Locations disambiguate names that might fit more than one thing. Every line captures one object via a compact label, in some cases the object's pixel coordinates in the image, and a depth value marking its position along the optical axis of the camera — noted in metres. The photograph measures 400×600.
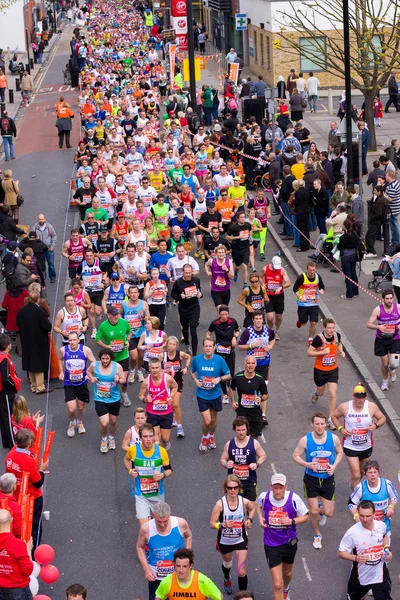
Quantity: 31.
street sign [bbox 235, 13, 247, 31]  45.72
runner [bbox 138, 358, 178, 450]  13.36
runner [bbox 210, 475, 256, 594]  10.50
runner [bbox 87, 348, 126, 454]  13.82
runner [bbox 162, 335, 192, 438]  14.11
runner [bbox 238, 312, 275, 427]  14.75
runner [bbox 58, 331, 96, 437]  14.43
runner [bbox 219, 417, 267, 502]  11.48
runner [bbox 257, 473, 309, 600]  10.45
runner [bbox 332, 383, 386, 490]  12.30
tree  28.27
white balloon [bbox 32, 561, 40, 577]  10.09
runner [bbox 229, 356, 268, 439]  13.22
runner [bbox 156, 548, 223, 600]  8.95
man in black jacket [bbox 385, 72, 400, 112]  38.94
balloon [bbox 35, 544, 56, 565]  10.12
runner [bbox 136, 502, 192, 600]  9.84
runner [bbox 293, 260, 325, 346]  17.00
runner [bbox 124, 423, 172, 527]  11.35
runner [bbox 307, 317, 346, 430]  14.46
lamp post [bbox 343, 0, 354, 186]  23.24
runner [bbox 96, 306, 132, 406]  15.20
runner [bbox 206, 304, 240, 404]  15.05
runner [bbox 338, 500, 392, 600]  9.98
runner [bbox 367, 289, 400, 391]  15.18
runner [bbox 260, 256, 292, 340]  17.30
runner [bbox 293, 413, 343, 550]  11.57
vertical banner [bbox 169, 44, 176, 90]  42.25
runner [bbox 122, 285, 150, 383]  15.93
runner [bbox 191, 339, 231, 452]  13.78
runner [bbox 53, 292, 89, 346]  15.73
